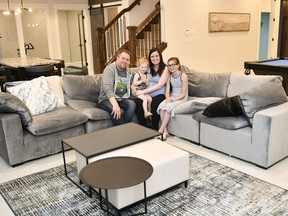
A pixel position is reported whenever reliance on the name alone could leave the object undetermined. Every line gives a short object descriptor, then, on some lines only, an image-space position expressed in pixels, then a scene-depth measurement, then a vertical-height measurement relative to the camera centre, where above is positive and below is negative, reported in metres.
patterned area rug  2.28 -1.24
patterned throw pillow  3.61 -0.57
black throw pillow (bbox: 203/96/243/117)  3.12 -0.70
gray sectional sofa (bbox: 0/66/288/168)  2.93 -0.80
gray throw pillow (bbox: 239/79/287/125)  2.93 -0.57
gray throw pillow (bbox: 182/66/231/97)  3.99 -0.56
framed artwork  7.86 +0.52
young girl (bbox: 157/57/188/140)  3.81 -0.65
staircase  7.36 +0.19
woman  3.92 -0.55
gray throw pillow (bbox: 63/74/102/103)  4.04 -0.56
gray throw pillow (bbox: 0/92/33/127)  3.04 -0.60
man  3.72 -0.59
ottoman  2.22 -0.99
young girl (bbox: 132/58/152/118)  3.89 -0.49
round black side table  1.91 -0.85
